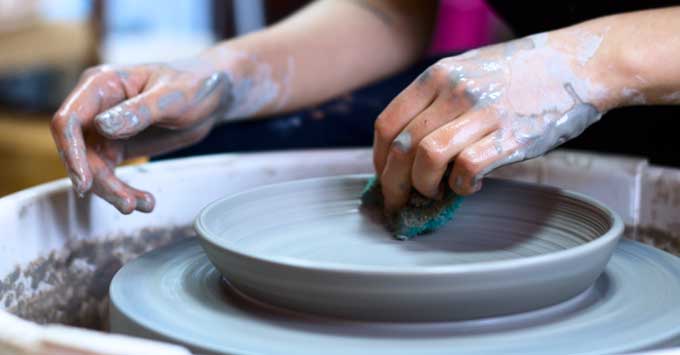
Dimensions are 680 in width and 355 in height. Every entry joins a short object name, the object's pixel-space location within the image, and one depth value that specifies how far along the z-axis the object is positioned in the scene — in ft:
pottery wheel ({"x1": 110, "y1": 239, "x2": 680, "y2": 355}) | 2.65
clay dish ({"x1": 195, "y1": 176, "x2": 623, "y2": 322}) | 2.65
